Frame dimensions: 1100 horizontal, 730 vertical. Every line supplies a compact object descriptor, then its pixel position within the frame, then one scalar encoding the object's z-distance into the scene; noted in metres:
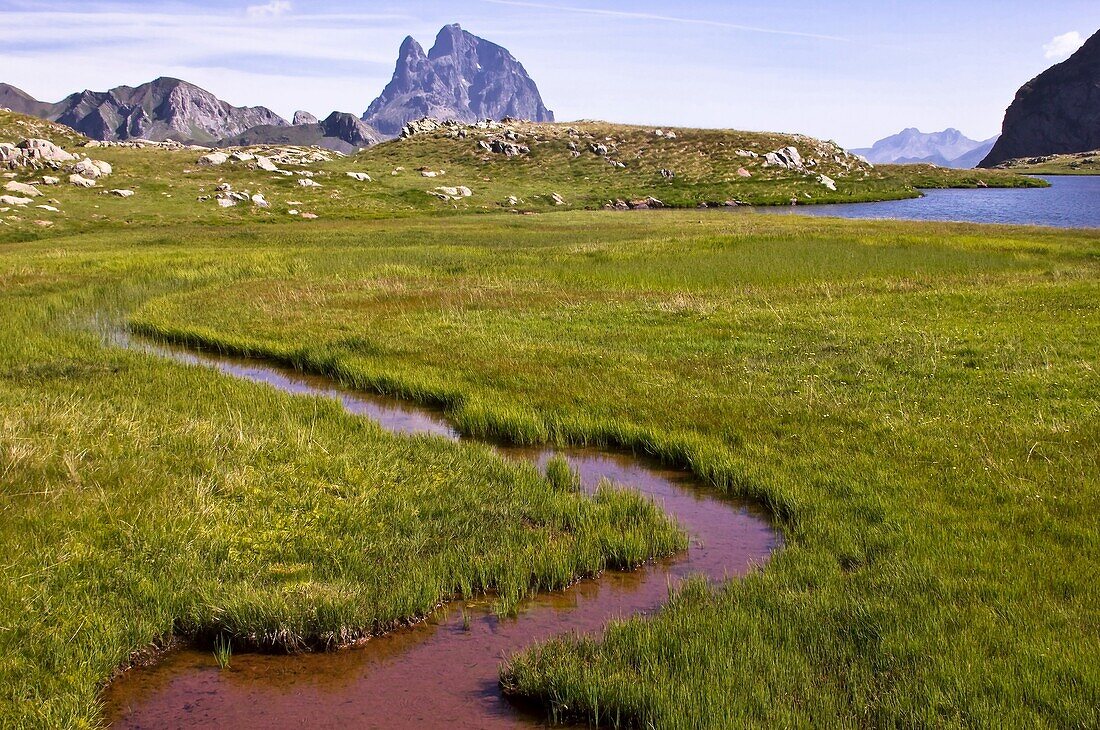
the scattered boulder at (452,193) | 80.81
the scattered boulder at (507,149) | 113.17
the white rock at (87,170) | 72.12
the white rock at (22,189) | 62.11
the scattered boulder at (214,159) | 86.06
